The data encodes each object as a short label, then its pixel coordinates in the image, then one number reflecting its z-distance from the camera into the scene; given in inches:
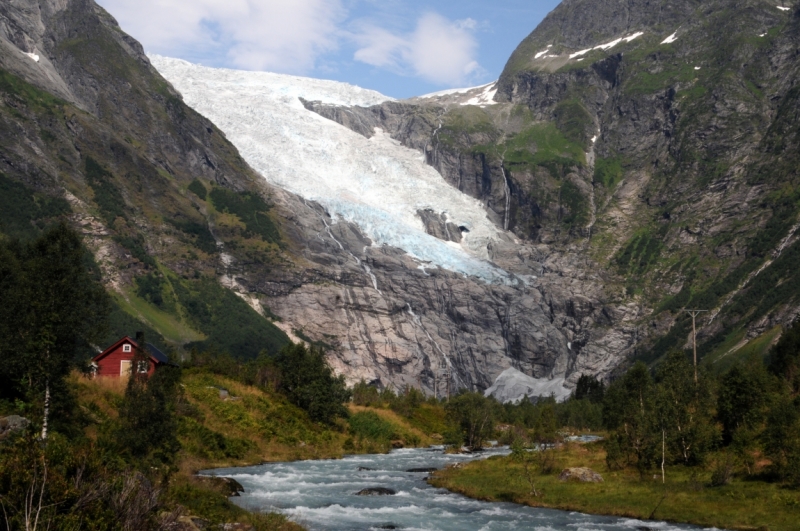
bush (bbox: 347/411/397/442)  3157.0
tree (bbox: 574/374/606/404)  6732.8
